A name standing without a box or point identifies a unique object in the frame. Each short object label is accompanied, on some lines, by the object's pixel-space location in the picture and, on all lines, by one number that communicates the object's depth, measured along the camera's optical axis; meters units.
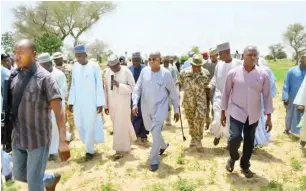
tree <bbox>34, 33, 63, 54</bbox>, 35.49
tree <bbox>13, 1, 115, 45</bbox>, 46.28
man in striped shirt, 3.83
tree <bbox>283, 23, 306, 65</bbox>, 85.62
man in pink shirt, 5.49
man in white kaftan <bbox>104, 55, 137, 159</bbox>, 6.86
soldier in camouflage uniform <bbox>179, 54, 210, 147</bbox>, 7.17
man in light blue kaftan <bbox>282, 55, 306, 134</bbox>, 8.27
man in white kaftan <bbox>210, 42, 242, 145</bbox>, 6.98
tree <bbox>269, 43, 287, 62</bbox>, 104.31
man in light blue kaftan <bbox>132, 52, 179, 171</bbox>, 6.12
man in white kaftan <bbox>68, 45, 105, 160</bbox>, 6.71
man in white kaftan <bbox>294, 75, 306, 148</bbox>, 6.80
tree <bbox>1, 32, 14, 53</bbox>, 33.77
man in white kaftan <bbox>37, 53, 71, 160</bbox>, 6.65
